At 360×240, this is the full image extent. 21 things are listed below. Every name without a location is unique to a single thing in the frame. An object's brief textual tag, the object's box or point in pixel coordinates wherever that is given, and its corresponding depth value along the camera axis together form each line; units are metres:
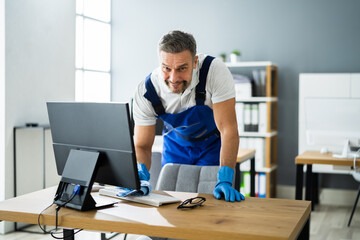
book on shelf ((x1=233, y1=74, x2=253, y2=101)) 4.89
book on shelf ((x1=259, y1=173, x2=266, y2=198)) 4.86
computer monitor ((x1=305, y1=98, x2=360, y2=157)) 3.59
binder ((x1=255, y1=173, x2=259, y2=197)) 4.89
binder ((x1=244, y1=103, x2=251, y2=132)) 4.91
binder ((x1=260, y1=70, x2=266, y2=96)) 4.88
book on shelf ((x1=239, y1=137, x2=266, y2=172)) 4.86
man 1.91
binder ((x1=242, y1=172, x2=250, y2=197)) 4.91
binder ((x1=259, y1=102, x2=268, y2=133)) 4.83
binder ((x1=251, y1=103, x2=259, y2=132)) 4.86
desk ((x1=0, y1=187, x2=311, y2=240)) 1.35
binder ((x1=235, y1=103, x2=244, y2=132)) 4.93
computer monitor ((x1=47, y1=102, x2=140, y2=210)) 1.55
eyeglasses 1.61
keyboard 1.67
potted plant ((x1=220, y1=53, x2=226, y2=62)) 5.14
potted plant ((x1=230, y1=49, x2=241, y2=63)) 4.98
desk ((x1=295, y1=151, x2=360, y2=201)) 3.53
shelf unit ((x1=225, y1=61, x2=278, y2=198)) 4.80
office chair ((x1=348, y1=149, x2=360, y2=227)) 3.77
